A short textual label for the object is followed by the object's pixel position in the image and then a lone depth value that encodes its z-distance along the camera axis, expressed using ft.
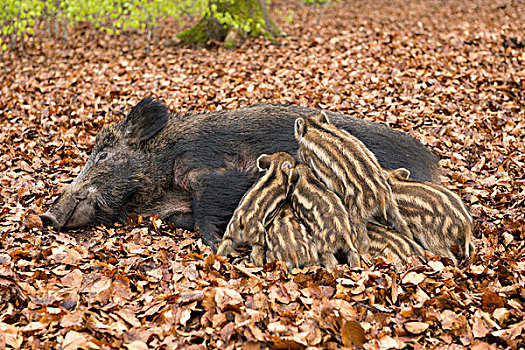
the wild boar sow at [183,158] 15.43
